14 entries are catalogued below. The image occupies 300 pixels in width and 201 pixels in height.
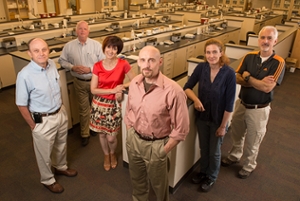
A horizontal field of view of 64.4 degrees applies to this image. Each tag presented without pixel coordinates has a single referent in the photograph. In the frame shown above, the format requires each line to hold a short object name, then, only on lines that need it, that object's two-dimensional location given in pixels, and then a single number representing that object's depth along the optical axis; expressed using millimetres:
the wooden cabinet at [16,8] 8461
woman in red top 2291
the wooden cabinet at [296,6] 12573
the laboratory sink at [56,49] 4206
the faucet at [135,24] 7854
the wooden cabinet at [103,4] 11430
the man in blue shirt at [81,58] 2949
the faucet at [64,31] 6014
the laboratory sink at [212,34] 7057
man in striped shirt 2262
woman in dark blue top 2031
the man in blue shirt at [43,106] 2051
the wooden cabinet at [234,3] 14164
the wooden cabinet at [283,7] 12875
